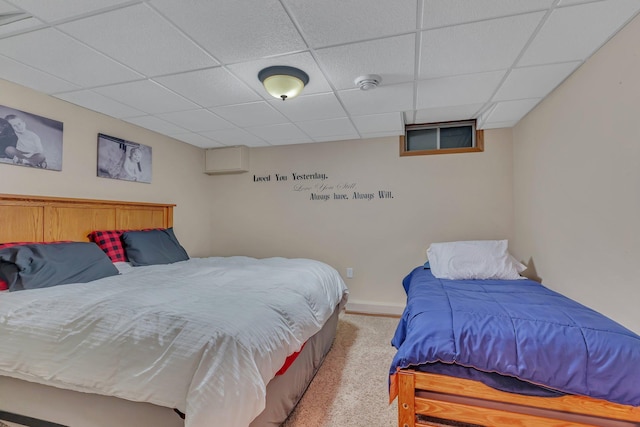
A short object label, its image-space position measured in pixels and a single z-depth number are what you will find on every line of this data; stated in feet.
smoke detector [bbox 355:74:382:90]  7.14
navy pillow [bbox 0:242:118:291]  6.19
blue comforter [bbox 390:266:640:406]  4.42
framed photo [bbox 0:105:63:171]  7.23
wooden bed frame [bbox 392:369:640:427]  4.48
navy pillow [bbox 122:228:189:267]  9.19
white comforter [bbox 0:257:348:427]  3.92
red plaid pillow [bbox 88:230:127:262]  8.80
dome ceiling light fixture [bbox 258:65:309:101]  6.72
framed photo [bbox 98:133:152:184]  9.61
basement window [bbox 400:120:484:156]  11.27
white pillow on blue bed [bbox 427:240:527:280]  8.77
